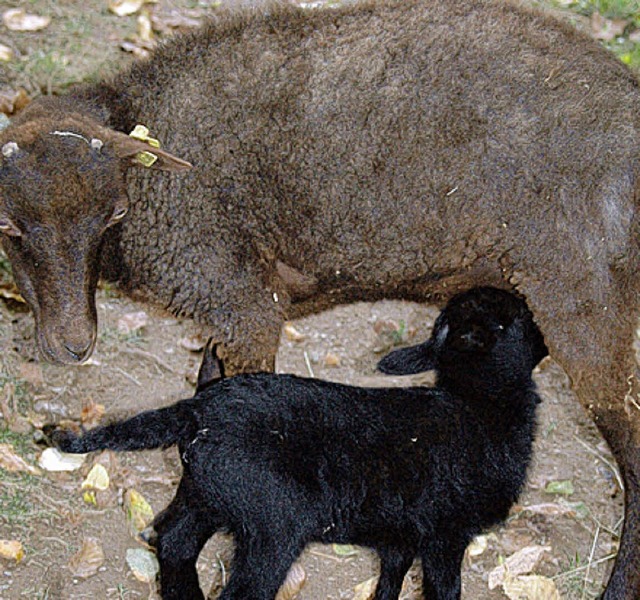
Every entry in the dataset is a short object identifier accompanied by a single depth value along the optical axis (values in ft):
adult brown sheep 11.23
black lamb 9.60
